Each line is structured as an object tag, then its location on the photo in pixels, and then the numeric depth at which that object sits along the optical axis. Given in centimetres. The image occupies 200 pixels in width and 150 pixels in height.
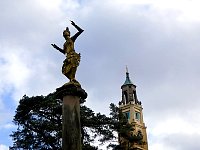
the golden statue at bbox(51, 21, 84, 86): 1228
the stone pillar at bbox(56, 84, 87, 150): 1073
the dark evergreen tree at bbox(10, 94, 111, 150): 2792
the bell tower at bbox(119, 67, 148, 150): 7625
